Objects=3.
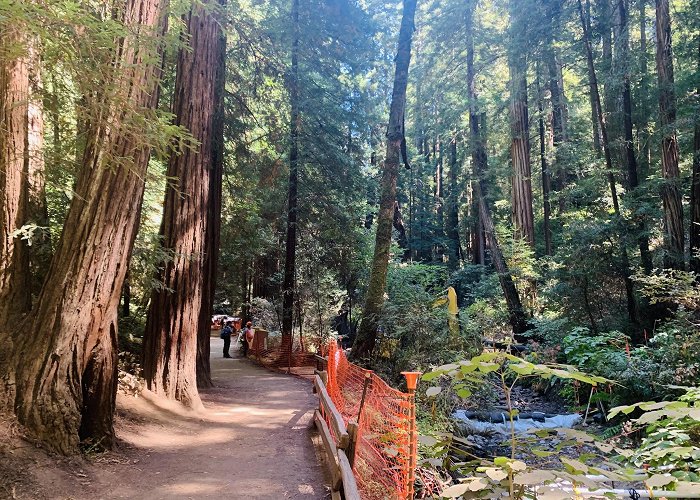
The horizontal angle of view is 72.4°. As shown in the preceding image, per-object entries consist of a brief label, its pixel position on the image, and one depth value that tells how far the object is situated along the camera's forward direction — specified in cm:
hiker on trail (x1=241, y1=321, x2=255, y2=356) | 2134
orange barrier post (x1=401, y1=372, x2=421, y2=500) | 368
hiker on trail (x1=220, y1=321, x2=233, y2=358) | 2105
